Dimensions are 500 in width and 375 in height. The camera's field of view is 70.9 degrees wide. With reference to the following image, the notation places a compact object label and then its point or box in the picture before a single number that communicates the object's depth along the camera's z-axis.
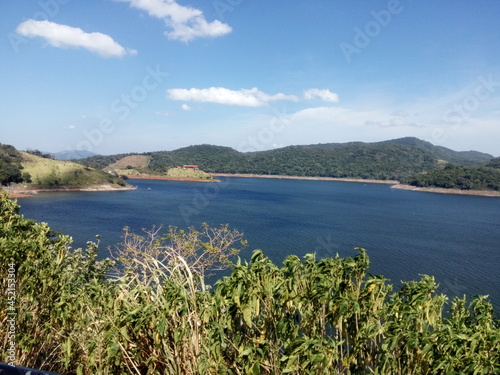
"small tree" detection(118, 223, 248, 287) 8.55
